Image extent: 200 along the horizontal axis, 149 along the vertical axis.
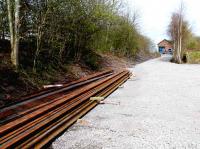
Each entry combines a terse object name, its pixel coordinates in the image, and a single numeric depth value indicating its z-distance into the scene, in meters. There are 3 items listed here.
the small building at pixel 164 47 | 79.90
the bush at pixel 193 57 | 26.43
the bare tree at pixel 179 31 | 28.10
